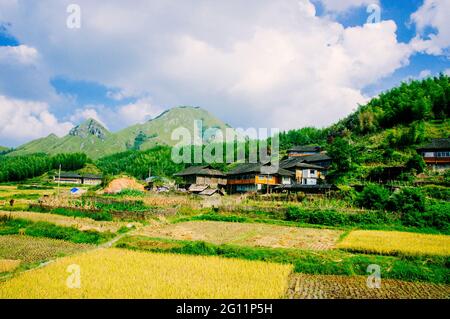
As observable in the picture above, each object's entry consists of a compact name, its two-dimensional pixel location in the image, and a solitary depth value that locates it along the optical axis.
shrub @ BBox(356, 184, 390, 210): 28.25
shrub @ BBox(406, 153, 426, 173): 41.12
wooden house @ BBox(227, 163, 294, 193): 48.44
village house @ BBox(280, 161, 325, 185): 53.05
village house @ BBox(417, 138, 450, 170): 45.59
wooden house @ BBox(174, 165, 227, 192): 56.16
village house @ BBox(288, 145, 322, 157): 80.94
